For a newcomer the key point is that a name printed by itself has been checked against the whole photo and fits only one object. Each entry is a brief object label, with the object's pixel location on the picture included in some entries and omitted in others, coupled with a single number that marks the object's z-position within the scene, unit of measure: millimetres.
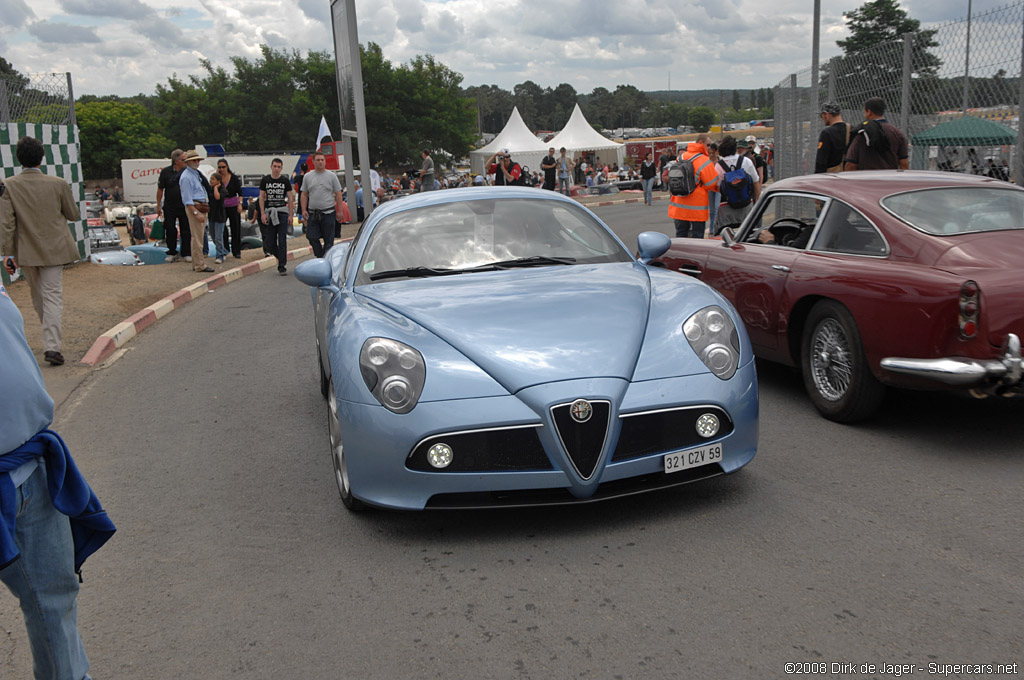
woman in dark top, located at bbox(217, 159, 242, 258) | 15445
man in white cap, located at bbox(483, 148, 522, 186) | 23125
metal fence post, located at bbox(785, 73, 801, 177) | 15516
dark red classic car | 4473
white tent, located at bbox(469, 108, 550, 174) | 51450
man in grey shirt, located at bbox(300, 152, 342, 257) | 13281
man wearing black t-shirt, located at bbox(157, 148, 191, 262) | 15406
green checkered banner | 12156
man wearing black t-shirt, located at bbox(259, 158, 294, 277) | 14203
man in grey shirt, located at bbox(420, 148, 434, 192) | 25156
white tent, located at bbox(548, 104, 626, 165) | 51344
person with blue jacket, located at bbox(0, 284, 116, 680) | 2232
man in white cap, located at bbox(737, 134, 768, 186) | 23750
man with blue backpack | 11125
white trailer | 62875
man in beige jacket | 7691
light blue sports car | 3676
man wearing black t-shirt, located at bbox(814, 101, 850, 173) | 10047
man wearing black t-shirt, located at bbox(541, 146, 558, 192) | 24797
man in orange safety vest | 11758
